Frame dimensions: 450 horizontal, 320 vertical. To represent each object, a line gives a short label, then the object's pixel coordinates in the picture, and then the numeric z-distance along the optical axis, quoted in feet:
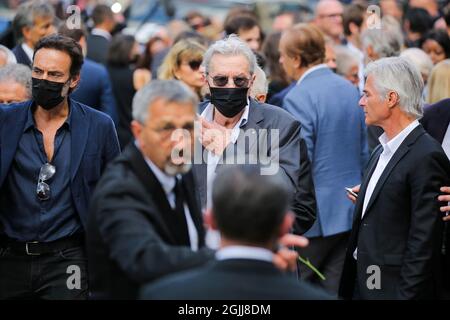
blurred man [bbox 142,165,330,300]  21.50
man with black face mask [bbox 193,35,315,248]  37.04
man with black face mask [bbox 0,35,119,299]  37.17
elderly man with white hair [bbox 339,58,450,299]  35.55
